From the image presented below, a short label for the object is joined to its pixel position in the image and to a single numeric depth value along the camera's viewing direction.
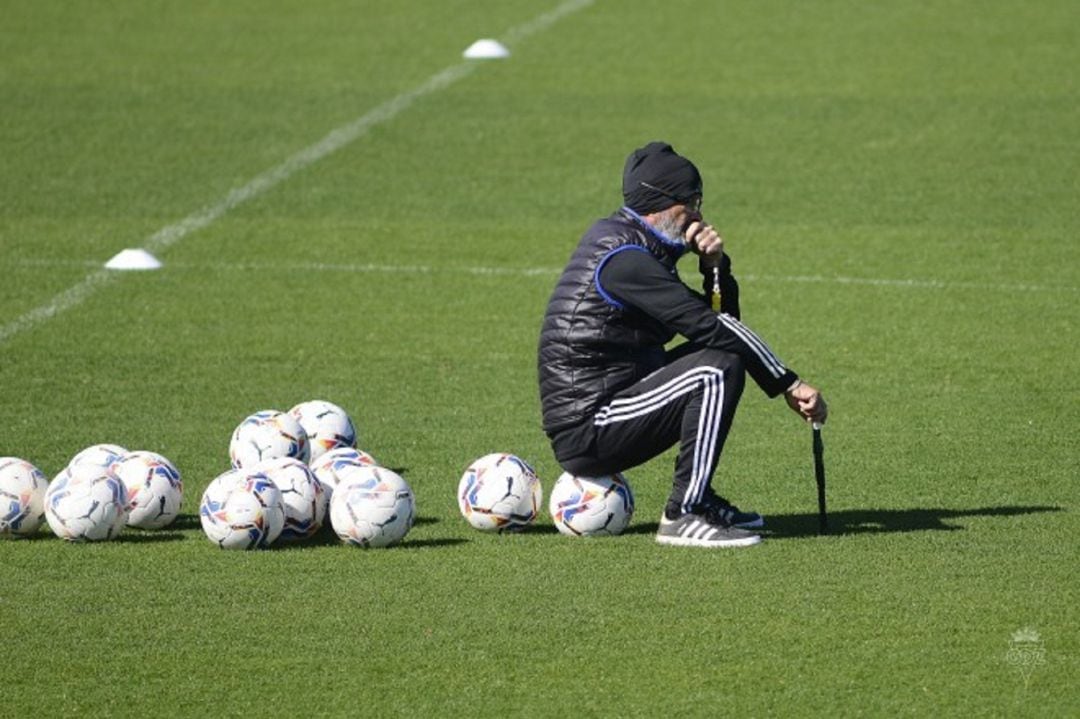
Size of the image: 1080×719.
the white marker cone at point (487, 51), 46.50
